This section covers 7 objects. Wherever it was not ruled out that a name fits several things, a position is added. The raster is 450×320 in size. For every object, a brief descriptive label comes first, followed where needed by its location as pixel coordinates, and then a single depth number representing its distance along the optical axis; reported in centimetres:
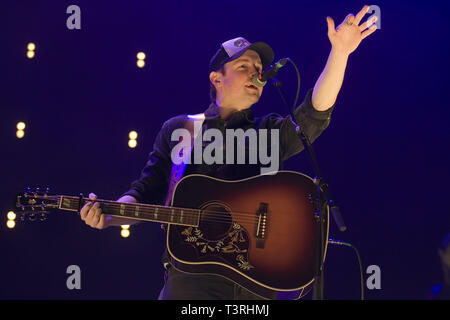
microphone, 463
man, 455
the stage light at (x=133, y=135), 770
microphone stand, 398
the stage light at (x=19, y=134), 736
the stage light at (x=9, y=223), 713
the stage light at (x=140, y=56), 779
